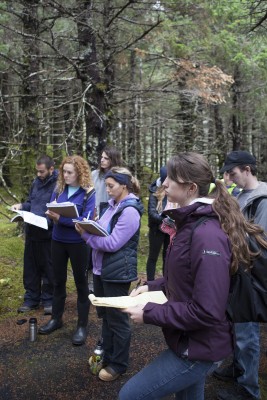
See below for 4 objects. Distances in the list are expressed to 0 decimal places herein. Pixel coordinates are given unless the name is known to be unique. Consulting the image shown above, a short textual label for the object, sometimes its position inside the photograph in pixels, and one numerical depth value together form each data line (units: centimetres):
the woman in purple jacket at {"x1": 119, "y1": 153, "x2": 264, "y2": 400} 198
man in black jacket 549
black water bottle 465
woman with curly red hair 446
